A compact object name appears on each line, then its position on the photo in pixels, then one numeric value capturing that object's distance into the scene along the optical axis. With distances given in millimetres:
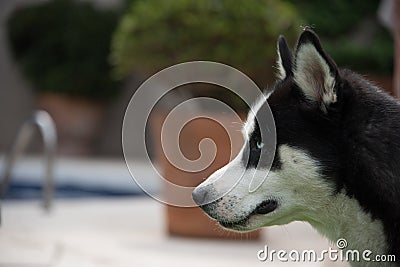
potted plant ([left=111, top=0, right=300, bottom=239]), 8501
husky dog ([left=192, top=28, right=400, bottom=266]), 3864
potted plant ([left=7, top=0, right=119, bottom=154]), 19390
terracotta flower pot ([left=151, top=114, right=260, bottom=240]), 8030
